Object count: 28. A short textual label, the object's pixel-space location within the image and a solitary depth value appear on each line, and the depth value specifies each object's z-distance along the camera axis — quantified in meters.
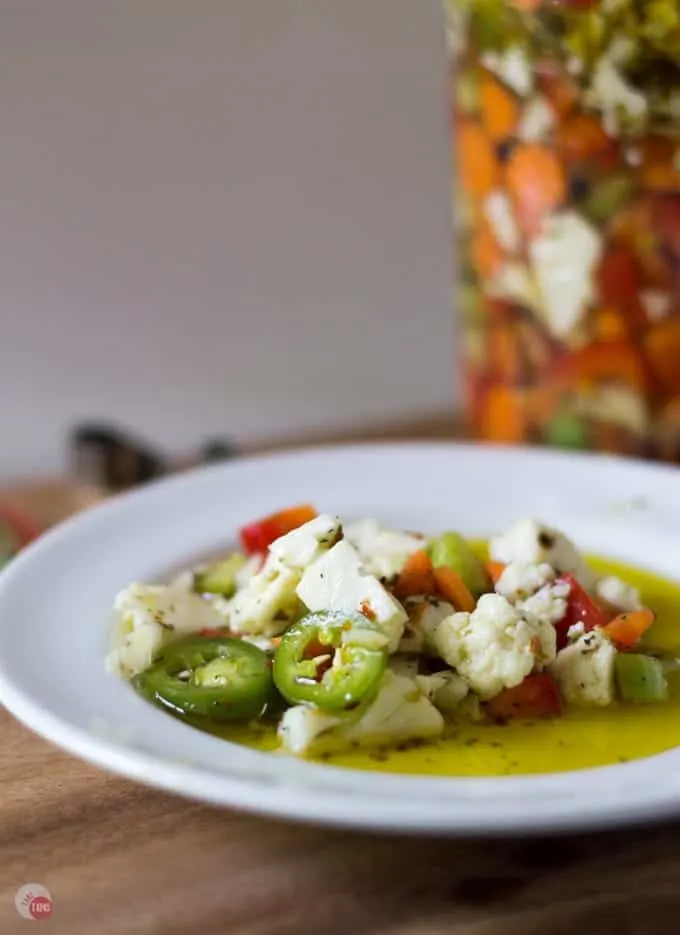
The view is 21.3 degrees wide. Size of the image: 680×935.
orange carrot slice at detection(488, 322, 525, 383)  0.57
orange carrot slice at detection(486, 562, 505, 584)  0.44
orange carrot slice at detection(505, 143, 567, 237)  0.53
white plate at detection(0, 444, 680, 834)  0.34
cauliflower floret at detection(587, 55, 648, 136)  0.50
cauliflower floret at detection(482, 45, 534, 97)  0.52
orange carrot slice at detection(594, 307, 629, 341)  0.54
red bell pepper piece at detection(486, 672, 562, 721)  0.40
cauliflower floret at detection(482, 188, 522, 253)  0.55
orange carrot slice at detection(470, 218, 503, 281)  0.56
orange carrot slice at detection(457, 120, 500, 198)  0.55
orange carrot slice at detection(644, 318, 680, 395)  0.53
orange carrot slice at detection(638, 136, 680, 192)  0.51
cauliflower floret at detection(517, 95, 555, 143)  0.52
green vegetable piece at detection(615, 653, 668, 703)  0.40
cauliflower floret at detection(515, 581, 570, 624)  0.41
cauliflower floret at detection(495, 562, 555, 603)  0.42
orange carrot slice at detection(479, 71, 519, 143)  0.53
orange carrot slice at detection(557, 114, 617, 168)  0.51
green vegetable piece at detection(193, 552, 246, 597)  0.46
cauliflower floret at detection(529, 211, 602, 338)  0.53
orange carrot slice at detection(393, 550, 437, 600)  0.42
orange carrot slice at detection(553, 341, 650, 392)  0.54
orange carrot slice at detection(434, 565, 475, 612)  0.42
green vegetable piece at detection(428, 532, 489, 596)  0.44
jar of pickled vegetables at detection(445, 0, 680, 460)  0.50
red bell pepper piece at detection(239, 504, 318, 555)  0.46
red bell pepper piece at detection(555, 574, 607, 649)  0.42
